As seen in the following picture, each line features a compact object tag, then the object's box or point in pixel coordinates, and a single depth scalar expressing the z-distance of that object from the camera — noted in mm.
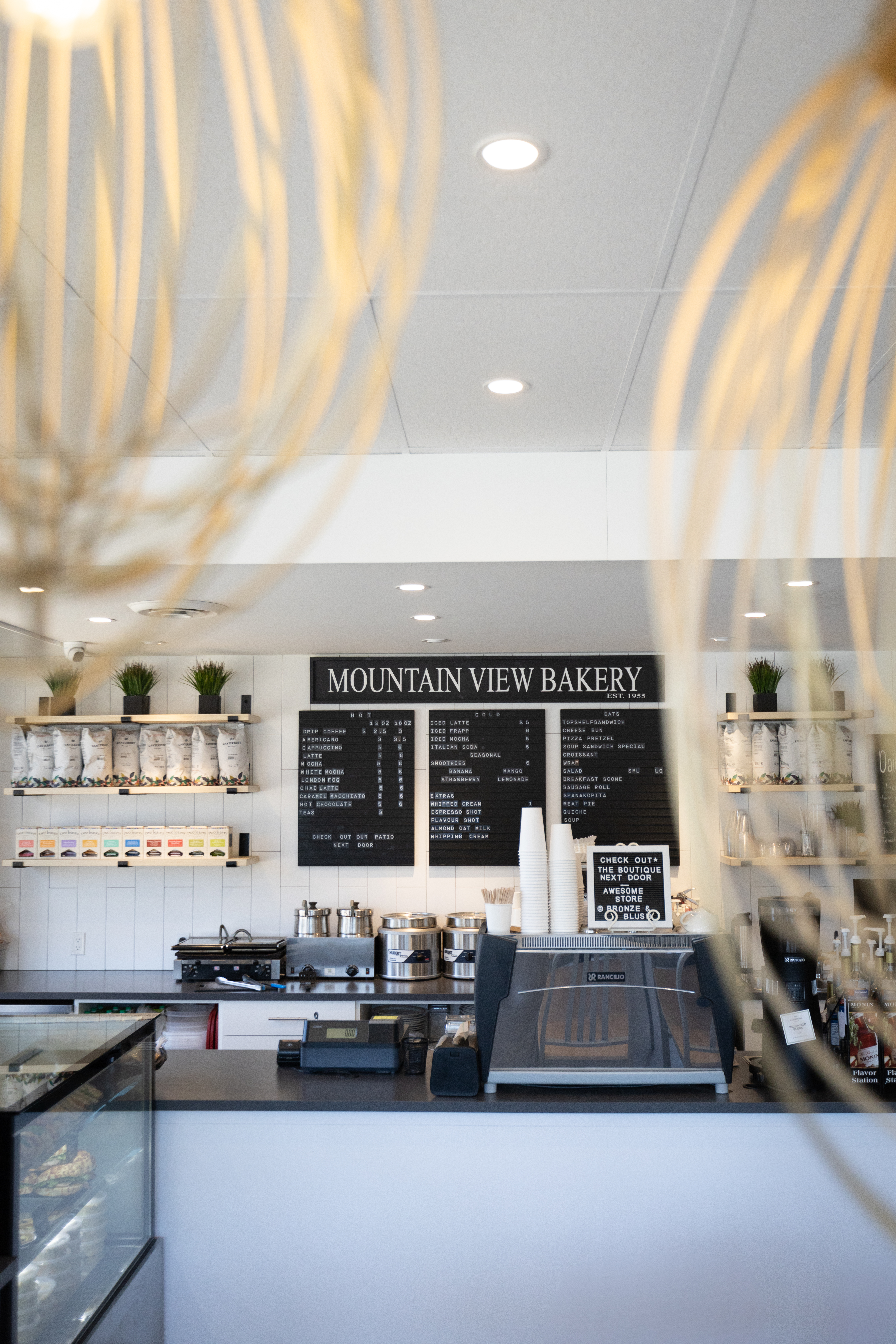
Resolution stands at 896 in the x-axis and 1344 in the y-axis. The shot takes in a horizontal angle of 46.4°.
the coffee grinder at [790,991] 2311
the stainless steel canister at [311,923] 4738
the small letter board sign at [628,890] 2701
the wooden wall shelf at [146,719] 4793
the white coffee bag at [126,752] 4965
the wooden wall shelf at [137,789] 4793
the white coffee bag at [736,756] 4621
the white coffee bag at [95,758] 4859
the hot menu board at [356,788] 5004
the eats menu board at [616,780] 4980
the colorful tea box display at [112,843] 4816
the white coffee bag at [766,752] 4758
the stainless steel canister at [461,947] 4688
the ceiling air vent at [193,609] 2895
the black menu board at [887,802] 4648
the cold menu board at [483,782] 4992
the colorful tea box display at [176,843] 4801
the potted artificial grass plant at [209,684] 4926
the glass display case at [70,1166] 1884
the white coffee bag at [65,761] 4871
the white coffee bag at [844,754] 4730
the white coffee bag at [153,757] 4875
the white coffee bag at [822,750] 4090
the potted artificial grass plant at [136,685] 4977
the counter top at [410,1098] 2547
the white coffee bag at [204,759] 4848
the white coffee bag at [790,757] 4773
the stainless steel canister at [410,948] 4664
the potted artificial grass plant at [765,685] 4844
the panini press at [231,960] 4586
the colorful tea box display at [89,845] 4820
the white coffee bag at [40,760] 4883
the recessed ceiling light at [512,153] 1699
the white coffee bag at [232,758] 4828
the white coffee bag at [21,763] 4941
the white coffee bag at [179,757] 4859
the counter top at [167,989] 4410
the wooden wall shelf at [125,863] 4738
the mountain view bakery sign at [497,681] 5066
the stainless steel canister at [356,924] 4734
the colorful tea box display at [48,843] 4852
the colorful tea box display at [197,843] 4789
